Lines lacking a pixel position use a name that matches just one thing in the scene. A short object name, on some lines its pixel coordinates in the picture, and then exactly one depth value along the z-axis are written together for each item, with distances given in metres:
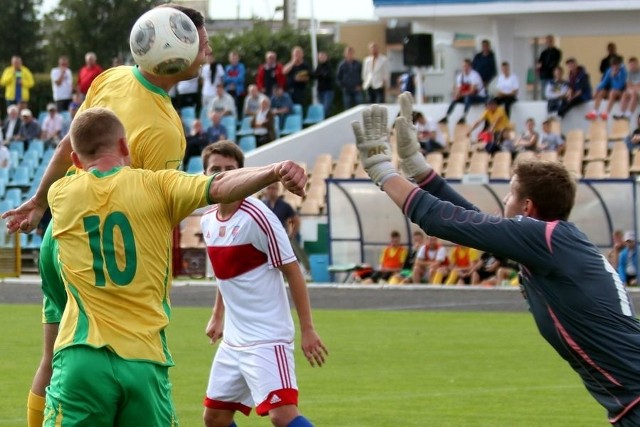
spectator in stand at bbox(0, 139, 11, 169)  33.69
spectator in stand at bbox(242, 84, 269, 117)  33.22
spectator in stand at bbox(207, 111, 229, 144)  31.33
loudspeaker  33.00
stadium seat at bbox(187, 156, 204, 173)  31.37
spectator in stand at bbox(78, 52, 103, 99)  33.00
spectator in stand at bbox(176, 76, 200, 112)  34.34
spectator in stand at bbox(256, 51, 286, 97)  33.84
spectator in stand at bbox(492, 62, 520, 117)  30.41
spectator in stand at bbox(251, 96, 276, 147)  33.41
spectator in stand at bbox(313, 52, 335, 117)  33.50
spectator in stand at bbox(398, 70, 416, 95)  32.84
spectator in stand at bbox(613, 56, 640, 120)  29.30
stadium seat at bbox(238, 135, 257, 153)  33.19
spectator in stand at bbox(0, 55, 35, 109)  36.19
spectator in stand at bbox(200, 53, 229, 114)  34.31
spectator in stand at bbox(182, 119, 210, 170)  30.86
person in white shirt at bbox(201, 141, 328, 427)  7.98
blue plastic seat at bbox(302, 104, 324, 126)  34.59
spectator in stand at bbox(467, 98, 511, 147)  29.44
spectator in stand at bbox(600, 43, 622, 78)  29.72
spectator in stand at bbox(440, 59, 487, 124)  31.08
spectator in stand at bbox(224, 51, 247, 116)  34.56
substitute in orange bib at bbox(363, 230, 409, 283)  25.22
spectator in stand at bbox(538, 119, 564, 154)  27.98
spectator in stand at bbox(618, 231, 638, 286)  23.23
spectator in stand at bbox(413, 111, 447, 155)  29.80
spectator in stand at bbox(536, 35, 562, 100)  30.30
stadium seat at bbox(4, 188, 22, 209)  32.39
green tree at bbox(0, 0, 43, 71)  68.00
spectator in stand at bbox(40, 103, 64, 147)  34.44
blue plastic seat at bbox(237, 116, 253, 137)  33.50
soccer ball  7.25
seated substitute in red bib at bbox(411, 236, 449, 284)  24.30
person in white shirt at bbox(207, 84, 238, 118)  33.31
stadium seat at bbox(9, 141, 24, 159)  34.66
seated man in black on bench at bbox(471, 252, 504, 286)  23.81
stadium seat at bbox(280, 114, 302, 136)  34.09
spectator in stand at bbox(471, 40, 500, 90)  30.83
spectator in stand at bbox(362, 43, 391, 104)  32.66
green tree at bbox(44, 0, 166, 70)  65.06
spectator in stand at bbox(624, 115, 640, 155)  27.62
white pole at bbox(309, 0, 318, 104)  38.25
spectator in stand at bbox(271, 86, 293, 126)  33.44
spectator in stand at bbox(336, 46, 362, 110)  33.34
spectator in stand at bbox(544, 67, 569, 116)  30.48
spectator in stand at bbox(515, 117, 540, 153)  28.14
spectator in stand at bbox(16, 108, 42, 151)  35.00
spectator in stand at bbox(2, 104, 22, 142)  35.32
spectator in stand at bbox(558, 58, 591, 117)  30.36
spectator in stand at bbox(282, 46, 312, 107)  33.06
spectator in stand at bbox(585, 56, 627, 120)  29.38
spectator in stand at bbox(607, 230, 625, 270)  23.38
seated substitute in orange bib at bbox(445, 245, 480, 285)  24.05
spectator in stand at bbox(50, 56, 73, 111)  35.47
